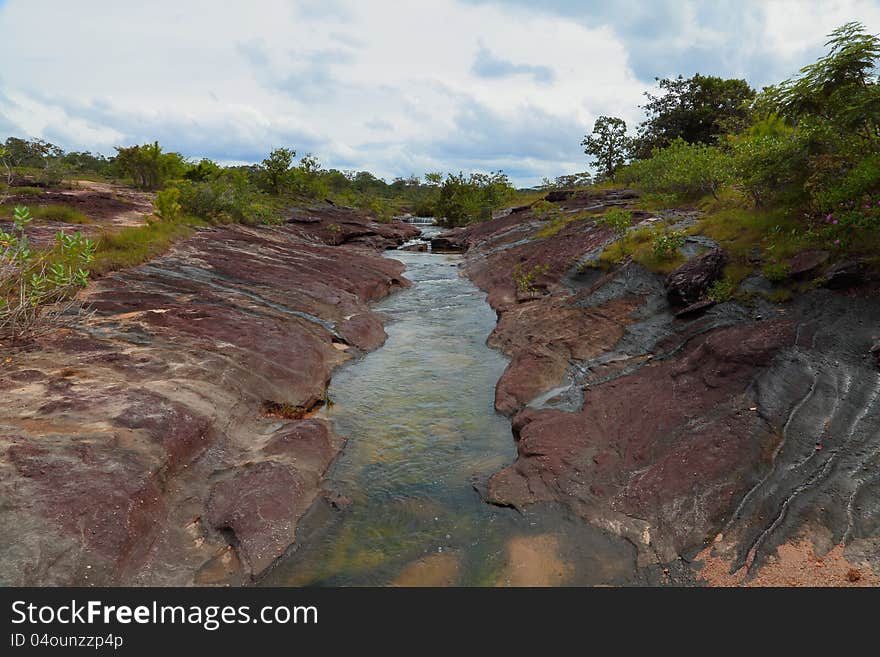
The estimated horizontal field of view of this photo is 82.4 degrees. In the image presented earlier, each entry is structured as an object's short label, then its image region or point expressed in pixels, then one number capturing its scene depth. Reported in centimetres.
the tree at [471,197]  6544
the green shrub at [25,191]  3543
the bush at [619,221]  2247
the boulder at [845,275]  1158
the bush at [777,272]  1337
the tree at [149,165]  5528
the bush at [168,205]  2831
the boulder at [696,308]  1462
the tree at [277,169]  6112
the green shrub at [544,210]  4392
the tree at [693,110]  5416
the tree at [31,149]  6396
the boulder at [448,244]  4919
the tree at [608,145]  6169
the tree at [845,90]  1145
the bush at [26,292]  1052
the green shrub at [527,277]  2378
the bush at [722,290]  1444
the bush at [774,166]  1423
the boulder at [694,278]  1544
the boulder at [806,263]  1287
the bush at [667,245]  1855
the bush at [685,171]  2202
